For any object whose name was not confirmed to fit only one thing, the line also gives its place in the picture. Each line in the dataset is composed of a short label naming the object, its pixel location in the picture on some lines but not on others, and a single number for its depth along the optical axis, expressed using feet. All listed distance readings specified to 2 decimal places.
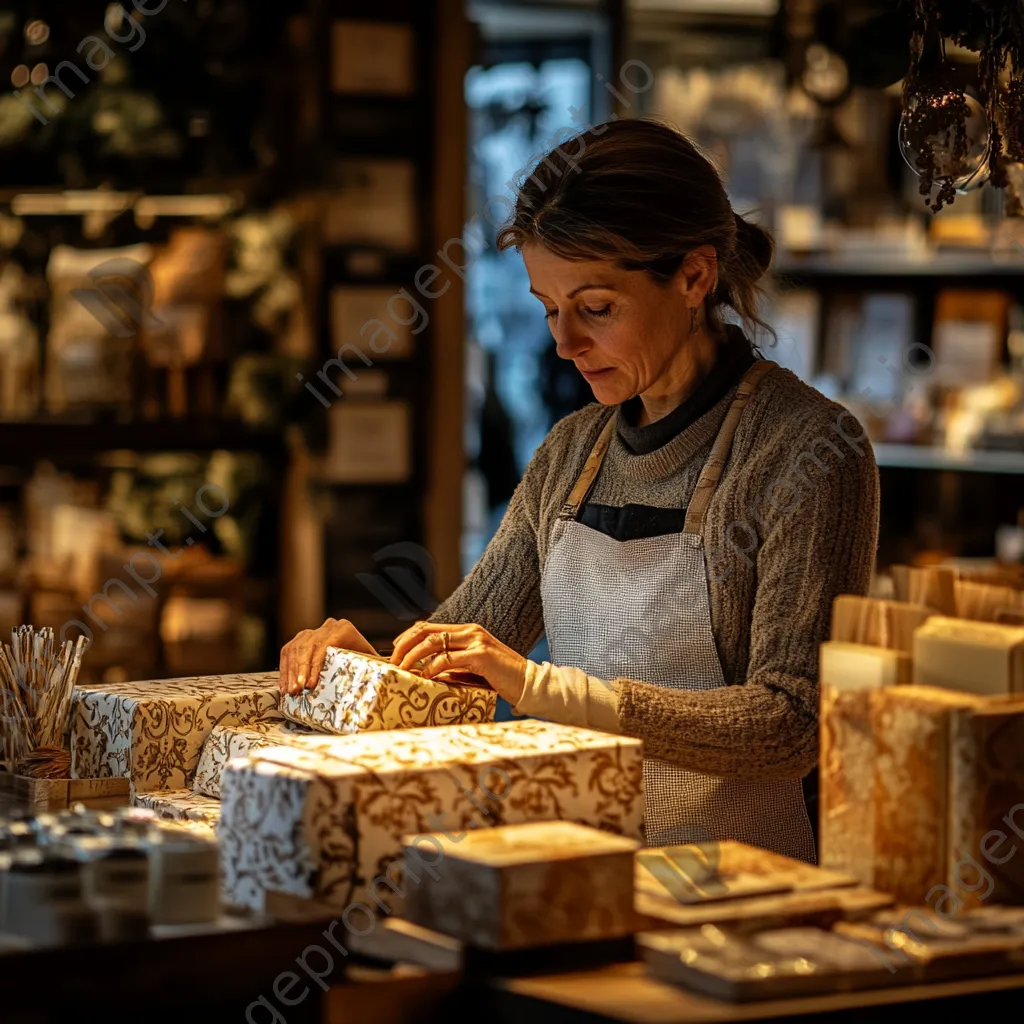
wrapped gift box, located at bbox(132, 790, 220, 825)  6.40
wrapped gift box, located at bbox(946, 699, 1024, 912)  5.43
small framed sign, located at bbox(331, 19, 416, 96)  14.18
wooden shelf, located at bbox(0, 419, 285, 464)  12.93
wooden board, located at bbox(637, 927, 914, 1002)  5.07
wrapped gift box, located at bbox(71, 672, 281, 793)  6.78
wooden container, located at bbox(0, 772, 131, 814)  6.64
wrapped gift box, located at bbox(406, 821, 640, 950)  5.28
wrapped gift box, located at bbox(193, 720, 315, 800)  6.61
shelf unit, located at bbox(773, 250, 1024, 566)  15.26
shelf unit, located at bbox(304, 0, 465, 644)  14.21
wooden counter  5.03
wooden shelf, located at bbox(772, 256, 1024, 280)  15.24
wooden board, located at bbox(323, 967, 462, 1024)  5.22
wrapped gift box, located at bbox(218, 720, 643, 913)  5.53
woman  6.64
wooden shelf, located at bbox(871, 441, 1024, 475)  14.46
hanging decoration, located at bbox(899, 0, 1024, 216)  6.74
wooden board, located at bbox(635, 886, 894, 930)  5.39
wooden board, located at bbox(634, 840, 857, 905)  5.51
